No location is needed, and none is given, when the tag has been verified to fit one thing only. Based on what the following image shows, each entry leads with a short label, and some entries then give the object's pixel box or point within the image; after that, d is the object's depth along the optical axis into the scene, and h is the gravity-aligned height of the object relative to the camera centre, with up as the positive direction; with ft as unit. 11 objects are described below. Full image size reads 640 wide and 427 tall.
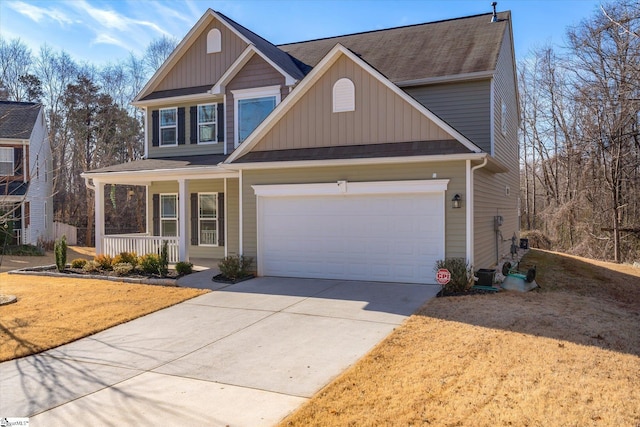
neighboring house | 72.33 +9.91
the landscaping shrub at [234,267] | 38.06 -3.91
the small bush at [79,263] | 44.57 -4.02
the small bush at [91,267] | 43.24 -4.30
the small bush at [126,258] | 42.67 -3.52
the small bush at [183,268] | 40.47 -4.20
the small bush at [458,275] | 31.63 -3.99
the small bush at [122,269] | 40.83 -4.26
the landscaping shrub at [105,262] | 43.50 -3.86
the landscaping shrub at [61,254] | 43.78 -3.15
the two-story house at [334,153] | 34.53 +5.36
